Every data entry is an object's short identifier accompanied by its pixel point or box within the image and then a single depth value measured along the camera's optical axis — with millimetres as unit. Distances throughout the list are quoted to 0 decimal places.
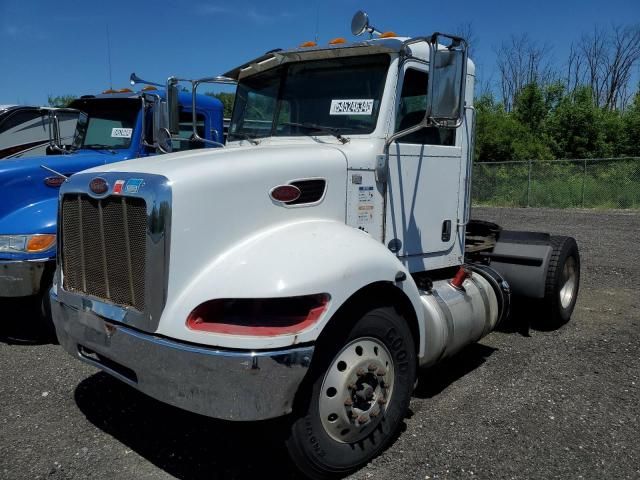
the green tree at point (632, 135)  25641
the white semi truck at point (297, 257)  2812
